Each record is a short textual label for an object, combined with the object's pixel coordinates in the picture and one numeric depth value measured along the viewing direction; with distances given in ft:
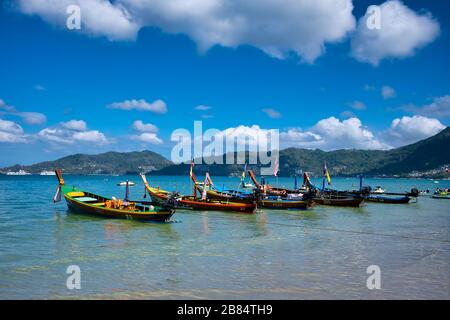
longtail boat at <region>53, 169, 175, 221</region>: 121.49
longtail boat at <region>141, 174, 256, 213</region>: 156.46
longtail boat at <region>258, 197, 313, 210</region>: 176.45
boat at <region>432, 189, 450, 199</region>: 264.03
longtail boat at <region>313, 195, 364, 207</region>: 194.90
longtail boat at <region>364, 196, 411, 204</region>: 223.51
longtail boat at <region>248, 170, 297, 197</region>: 227.30
